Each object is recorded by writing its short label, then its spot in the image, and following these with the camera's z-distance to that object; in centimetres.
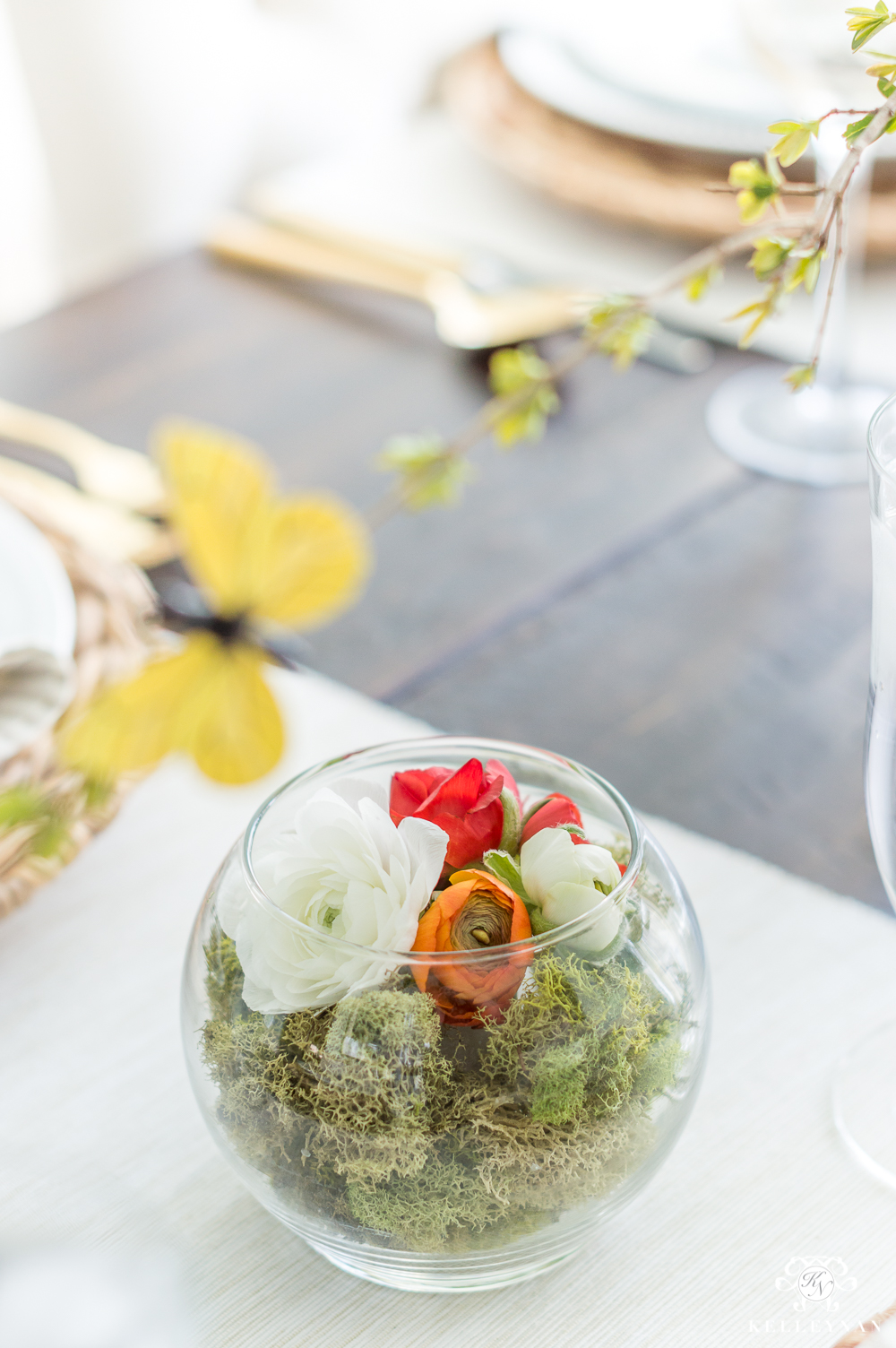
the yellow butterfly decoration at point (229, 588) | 71
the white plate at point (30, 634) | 91
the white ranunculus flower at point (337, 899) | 72
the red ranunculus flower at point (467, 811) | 75
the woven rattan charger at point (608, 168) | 158
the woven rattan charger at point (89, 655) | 90
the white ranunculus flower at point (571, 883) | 73
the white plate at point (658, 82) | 161
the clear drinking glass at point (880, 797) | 77
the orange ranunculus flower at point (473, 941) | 72
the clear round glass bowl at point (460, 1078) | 72
